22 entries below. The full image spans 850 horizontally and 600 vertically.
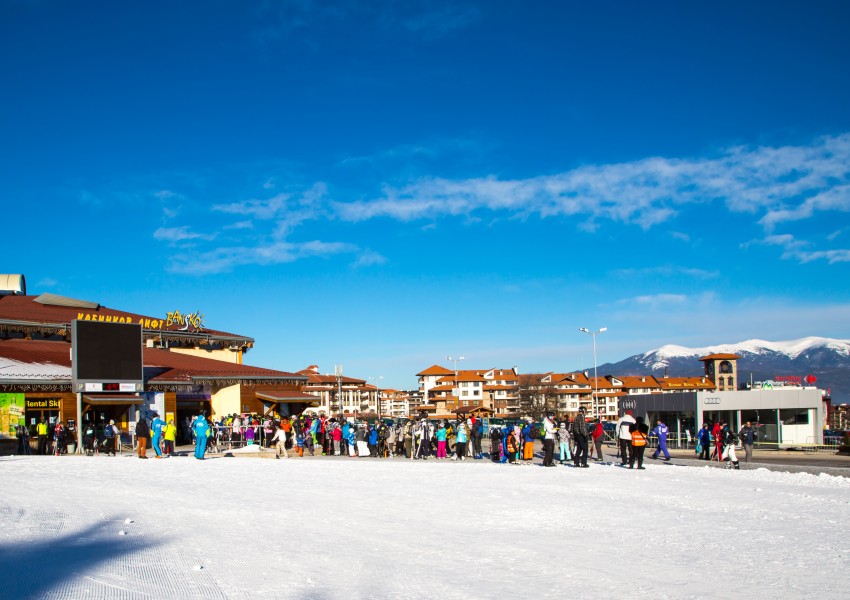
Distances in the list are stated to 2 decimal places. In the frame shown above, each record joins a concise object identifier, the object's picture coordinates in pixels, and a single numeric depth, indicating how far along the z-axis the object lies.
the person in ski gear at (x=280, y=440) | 26.25
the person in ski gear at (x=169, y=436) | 26.34
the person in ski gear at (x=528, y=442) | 25.78
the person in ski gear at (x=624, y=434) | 22.34
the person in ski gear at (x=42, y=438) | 27.98
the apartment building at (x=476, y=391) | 160.50
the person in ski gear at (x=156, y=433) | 25.44
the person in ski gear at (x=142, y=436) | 25.27
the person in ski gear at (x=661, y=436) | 25.31
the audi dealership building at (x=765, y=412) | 37.94
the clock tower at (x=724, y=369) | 149.25
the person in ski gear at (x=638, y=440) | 21.70
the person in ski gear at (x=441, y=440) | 27.36
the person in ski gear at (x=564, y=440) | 24.45
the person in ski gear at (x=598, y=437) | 25.00
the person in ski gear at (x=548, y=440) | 23.09
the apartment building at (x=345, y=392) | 140.50
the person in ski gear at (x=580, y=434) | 22.77
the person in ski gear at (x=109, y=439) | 28.09
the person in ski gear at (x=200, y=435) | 24.98
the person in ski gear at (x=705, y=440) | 25.77
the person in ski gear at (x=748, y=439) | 24.36
